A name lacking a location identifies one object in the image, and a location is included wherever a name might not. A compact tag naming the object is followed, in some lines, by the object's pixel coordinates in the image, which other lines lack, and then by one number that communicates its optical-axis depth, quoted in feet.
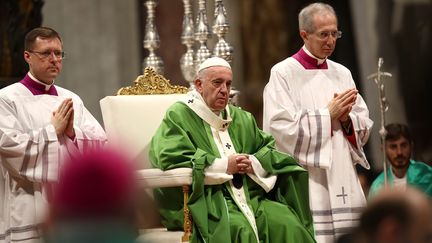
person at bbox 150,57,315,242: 38.19
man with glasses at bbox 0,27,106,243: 39.75
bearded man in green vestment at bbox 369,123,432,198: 51.52
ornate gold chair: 42.75
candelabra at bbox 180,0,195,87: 59.26
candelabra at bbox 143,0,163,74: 61.36
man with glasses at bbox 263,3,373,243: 41.96
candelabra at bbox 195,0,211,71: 57.88
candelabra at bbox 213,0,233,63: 55.31
